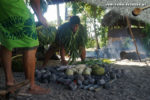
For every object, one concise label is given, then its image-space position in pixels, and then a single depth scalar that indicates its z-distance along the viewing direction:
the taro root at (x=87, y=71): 2.43
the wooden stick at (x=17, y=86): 1.26
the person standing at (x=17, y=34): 1.41
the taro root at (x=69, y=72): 2.38
